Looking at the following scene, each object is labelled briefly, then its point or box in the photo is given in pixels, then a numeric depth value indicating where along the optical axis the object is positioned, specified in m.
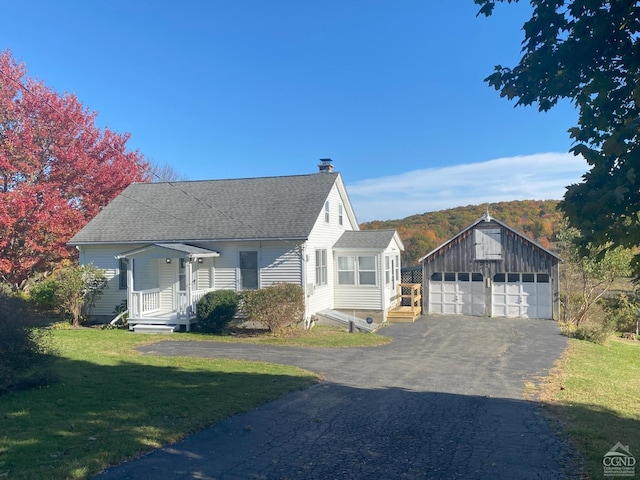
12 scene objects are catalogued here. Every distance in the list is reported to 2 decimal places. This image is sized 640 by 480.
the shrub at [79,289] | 18.36
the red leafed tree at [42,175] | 22.06
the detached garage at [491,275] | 22.38
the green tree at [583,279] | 21.33
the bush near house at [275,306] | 16.52
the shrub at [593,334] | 18.06
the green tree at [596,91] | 4.03
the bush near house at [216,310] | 17.22
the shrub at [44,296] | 19.65
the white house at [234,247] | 18.34
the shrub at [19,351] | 8.45
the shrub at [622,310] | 23.81
